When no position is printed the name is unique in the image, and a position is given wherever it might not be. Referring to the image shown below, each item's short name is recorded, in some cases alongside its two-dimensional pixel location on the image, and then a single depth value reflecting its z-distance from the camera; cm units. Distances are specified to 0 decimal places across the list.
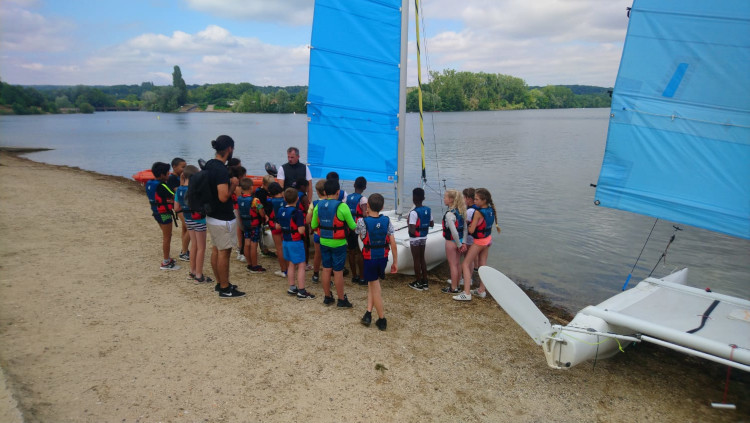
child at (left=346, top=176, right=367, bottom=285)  694
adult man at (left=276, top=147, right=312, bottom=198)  759
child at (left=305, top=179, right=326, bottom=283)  581
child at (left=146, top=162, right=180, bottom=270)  701
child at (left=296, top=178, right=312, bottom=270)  704
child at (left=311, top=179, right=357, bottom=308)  559
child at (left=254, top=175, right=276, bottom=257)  712
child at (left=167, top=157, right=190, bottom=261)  724
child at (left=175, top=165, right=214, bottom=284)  650
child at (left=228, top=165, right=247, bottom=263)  744
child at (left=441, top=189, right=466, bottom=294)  673
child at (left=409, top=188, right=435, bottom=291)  688
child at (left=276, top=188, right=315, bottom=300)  604
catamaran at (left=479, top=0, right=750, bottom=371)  461
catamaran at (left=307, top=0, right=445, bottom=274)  805
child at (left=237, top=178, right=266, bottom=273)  714
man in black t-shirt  564
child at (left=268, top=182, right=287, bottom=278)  651
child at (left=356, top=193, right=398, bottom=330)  539
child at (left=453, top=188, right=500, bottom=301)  643
